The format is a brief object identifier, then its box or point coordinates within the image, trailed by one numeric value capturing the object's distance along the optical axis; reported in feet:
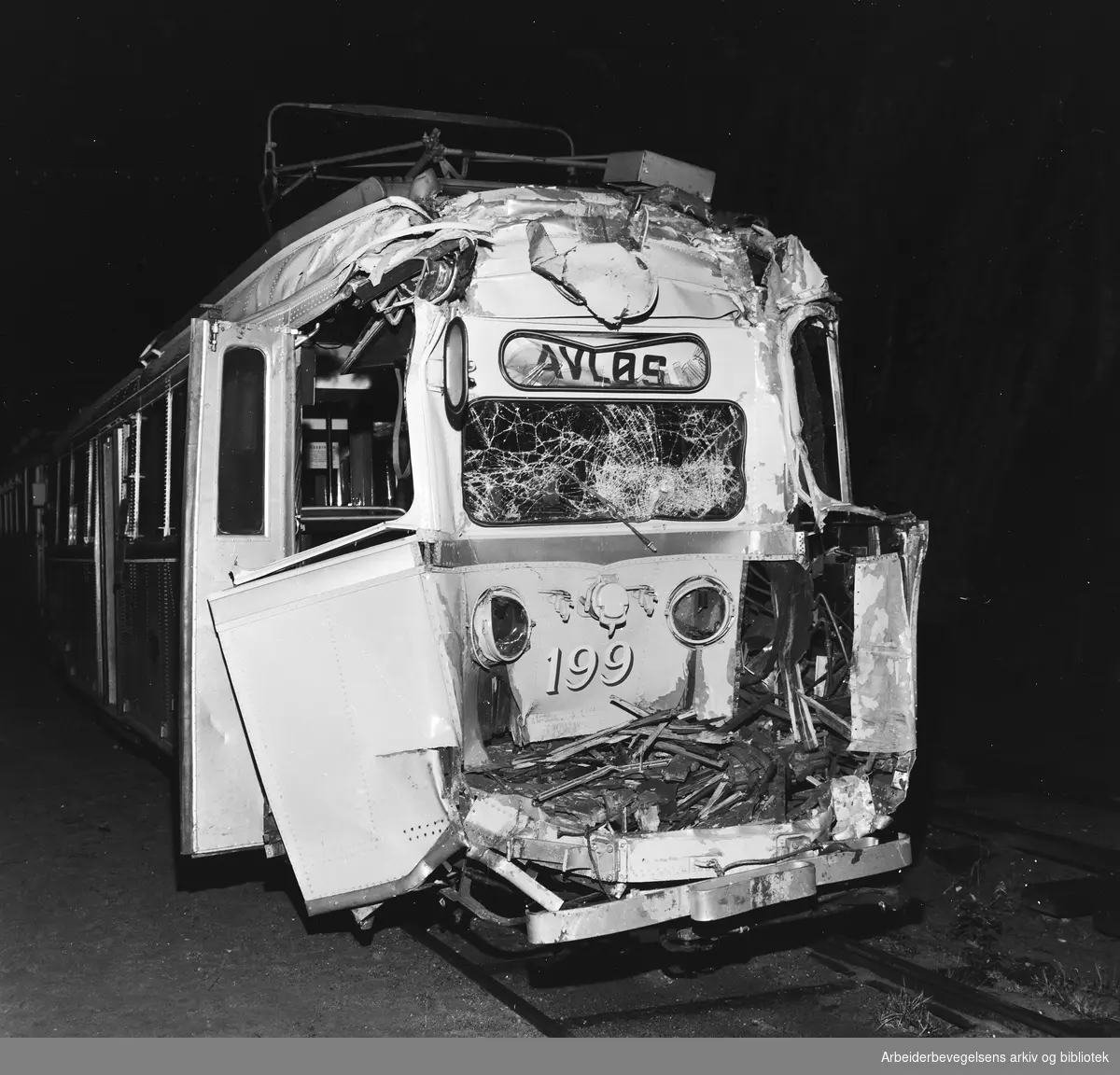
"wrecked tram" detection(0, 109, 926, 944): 15.76
